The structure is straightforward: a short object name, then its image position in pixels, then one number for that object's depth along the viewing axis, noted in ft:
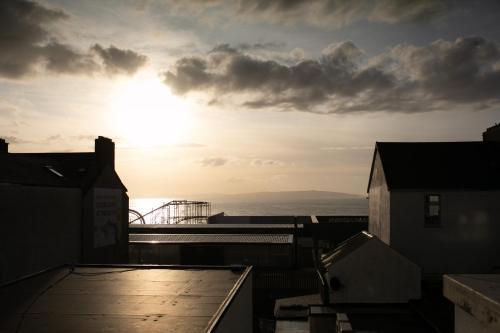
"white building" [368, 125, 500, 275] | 96.73
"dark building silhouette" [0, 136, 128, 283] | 79.77
